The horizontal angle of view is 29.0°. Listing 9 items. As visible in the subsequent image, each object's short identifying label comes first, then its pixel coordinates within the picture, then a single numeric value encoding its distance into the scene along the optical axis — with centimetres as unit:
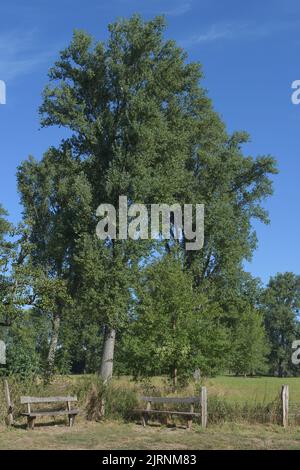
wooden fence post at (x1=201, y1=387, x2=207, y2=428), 1666
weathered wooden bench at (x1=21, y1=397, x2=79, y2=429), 1586
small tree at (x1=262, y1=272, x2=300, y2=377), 9312
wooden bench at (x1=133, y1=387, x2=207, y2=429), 1653
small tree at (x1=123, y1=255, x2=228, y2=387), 2023
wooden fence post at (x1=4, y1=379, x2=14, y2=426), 1625
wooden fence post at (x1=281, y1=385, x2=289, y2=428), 1662
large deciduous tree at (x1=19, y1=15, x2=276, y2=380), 2892
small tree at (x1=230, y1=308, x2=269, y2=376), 6569
